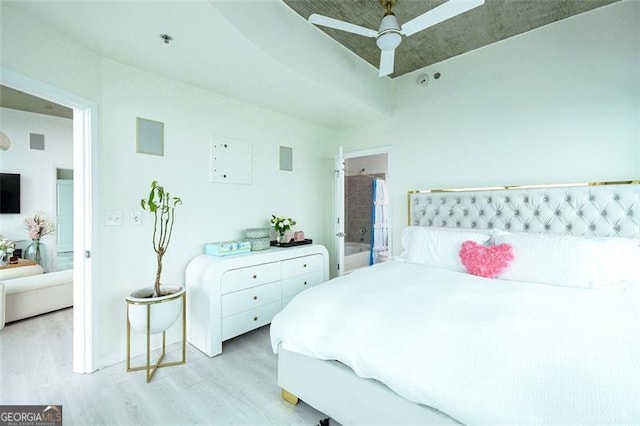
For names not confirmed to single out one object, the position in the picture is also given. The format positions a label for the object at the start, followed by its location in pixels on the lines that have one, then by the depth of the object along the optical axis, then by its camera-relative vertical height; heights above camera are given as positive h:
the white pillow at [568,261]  1.74 -0.34
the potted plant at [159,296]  1.99 -0.65
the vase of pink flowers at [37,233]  3.76 -0.32
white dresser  2.28 -0.75
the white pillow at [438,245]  2.29 -0.30
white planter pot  1.98 -0.74
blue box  2.54 -0.36
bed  0.91 -0.51
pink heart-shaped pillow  1.97 -0.36
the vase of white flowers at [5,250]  3.38 -0.49
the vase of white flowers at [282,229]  3.18 -0.22
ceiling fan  1.61 +1.19
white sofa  2.85 -0.90
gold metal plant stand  1.97 -1.11
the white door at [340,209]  3.30 +0.01
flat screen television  3.64 +0.24
